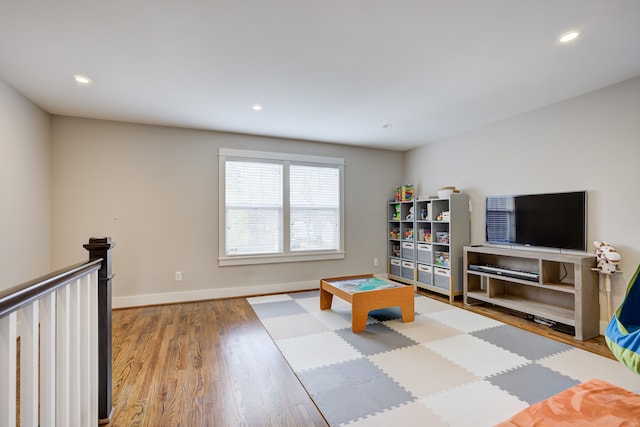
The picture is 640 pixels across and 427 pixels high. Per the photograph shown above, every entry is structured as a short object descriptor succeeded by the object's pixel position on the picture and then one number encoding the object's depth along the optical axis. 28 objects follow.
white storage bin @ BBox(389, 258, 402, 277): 5.29
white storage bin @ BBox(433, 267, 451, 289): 4.28
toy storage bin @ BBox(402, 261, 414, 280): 5.00
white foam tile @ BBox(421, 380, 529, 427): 1.78
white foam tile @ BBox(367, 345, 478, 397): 2.12
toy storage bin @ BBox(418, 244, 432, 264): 4.61
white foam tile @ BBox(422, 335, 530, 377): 2.37
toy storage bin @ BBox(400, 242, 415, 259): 4.98
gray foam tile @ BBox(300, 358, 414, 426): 1.88
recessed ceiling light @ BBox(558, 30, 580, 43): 2.13
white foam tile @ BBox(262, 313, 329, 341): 3.10
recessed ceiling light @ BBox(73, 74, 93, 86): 2.75
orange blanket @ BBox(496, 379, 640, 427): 1.33
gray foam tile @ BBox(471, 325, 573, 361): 2.64
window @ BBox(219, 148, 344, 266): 4.49
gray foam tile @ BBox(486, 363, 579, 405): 2.02
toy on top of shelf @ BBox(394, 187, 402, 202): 5.30
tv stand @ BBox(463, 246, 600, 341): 2.91
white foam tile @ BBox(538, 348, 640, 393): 2.17
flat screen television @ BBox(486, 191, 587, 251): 3.17
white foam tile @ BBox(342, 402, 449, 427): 1.75
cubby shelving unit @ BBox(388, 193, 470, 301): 4.28
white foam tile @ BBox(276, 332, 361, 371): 2.50
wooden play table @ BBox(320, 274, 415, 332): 3.08
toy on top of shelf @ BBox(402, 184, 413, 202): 5.19
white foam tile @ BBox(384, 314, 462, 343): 2.97
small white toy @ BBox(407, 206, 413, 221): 5.03
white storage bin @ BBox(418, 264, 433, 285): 4.61
